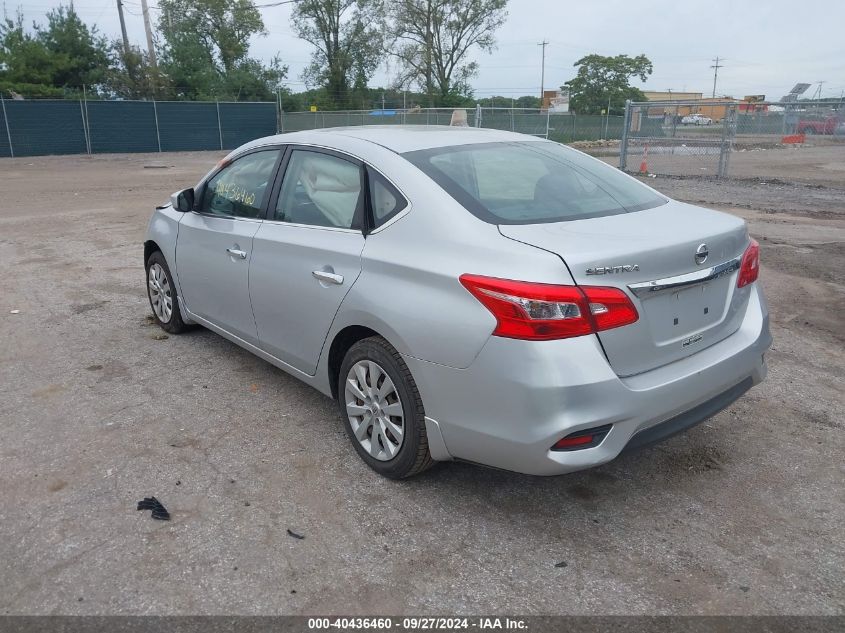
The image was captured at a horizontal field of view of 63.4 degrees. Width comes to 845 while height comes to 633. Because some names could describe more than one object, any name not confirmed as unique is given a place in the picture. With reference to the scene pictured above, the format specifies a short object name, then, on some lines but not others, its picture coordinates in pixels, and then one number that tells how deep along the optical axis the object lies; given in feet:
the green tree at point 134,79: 125.80
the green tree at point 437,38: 176.14
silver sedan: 8.59
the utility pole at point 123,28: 126.76
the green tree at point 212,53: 138.00
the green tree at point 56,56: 120.98
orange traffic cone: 58.39
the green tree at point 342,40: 177.17
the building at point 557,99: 196.44
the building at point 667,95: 183.30
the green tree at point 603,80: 216.54
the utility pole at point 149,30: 122.62
